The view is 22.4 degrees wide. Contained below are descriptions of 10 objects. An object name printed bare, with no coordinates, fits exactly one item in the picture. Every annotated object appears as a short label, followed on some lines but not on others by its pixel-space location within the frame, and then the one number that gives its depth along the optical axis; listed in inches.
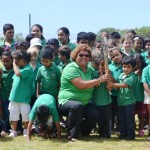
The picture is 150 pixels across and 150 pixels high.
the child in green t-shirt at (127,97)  284.7
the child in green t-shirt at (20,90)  295.4
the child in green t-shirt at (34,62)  311.9
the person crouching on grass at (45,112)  281.3
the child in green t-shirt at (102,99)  291.6
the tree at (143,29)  2011.7
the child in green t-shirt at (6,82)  310.3
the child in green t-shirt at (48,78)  300.4
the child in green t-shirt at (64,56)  305.0
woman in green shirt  280.2
